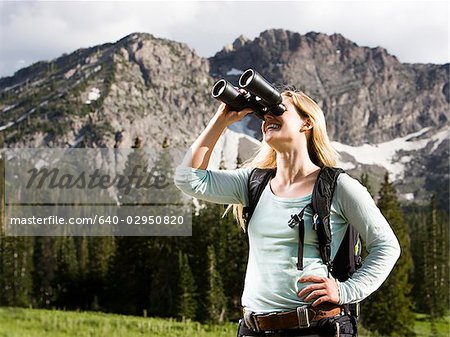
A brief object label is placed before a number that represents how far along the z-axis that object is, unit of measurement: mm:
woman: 2998
